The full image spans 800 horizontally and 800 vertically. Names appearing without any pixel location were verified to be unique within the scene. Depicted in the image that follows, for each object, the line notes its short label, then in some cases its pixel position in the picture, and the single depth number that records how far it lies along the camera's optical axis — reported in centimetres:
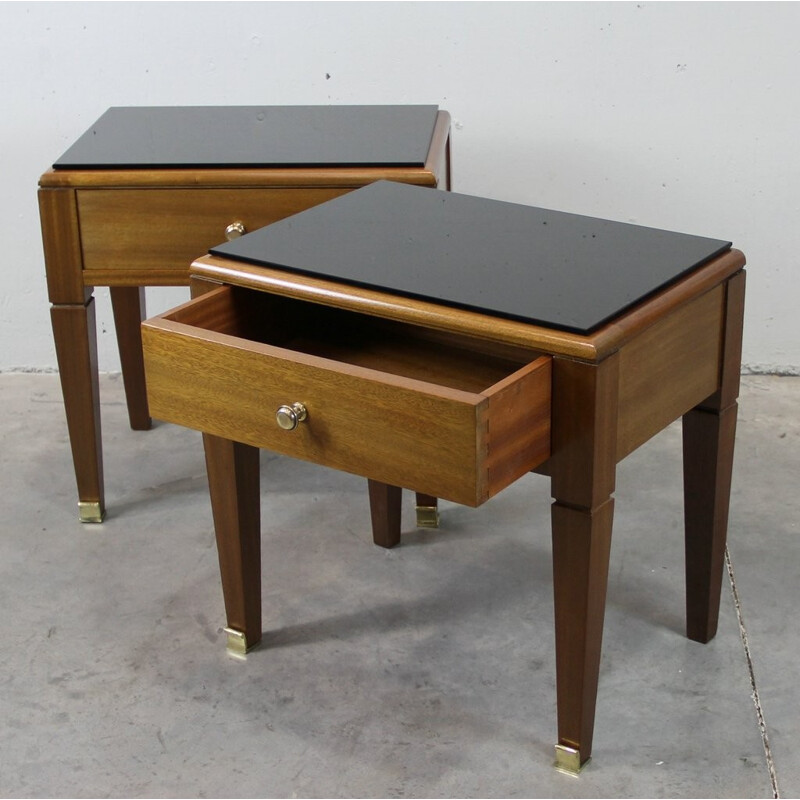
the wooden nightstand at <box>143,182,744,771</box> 139
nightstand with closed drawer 195
